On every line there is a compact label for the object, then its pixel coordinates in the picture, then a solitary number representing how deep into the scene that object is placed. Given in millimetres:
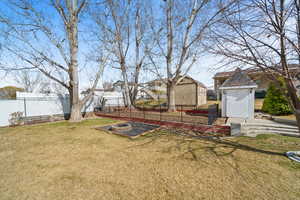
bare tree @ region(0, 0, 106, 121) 9008
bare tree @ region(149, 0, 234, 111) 10500
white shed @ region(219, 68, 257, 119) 7820
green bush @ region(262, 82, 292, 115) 7993
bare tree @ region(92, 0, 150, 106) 13011
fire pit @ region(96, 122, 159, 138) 6222
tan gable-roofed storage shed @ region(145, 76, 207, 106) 15602
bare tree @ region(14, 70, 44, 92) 27275
